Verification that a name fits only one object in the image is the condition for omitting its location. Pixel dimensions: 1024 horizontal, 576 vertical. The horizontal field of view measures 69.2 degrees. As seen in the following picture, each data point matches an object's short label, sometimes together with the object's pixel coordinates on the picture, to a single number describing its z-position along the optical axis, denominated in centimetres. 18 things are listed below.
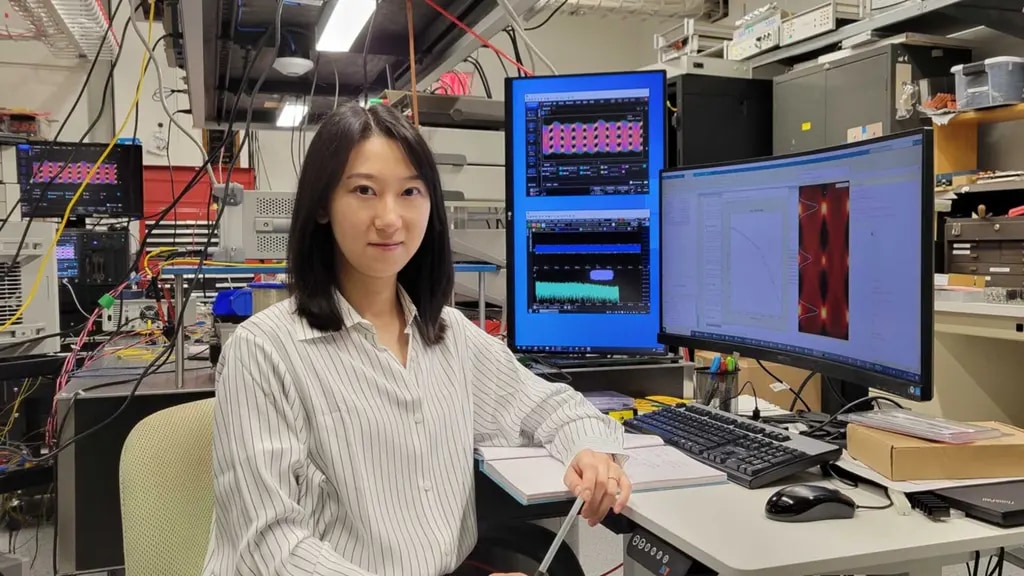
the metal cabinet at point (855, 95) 319
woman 92
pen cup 146
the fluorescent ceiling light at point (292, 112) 260
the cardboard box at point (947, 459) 97
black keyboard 102
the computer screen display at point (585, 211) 167
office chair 97
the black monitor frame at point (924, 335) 97
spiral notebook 101
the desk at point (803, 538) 76
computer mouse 88
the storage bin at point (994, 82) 276
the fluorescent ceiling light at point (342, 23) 161
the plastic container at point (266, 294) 173
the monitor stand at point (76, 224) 337
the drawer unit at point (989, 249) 250
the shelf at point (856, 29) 304
